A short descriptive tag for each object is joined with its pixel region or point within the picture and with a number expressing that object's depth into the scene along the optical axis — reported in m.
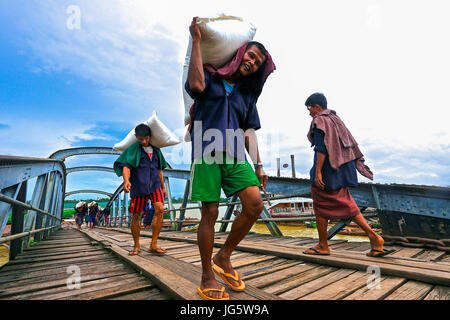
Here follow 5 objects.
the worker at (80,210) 14.35
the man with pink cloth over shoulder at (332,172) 2.26
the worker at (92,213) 14.66
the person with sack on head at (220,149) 1.33
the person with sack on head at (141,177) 2.84
